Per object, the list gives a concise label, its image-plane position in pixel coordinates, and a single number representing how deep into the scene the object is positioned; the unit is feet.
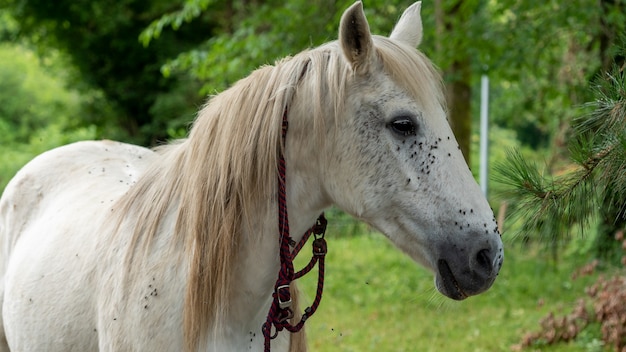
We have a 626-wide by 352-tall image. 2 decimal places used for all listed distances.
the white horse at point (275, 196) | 12.64
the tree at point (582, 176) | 13.17
